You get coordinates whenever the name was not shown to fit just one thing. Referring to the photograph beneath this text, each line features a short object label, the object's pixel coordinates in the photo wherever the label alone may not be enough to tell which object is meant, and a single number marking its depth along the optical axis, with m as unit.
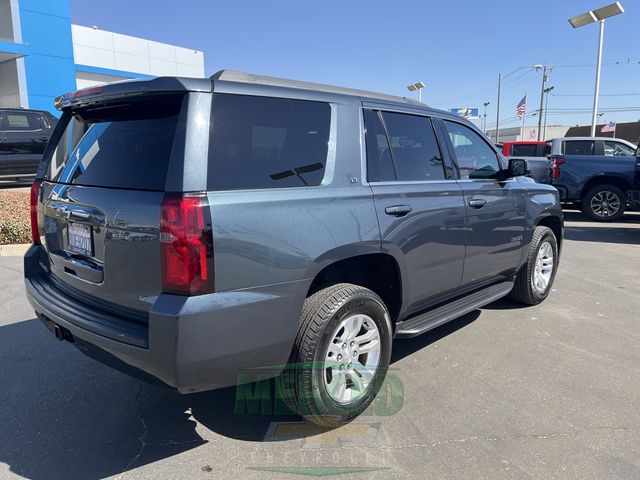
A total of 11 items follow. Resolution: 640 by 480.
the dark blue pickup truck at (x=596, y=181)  10.95
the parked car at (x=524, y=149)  18.28
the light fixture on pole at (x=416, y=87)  25.49
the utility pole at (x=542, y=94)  50.44
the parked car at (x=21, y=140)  12.52
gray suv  2.27
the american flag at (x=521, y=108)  34.84
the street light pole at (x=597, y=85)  19.06
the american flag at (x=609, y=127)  30.65
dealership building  20.11
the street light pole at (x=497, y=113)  48.89
